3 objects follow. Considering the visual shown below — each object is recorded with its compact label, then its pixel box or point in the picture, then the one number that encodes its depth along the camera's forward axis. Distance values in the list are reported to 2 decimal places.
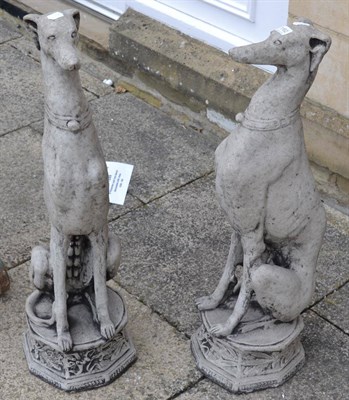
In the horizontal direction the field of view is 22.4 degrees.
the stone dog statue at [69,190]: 3.52
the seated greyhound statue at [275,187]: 3.50
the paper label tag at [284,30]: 3.48
